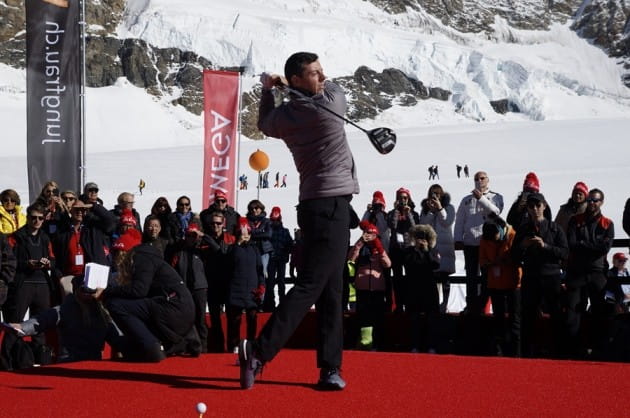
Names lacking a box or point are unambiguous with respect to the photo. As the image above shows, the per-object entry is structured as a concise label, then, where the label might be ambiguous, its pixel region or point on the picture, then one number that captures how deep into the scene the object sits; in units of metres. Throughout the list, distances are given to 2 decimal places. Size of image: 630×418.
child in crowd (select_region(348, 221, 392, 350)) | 9.26
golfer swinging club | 5.04
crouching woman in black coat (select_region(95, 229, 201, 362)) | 6.52
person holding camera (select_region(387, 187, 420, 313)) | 10.20
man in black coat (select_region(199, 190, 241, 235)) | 10.73
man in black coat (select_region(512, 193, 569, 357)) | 8.17
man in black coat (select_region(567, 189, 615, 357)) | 8.28
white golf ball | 4.14
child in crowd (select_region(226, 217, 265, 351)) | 8.97
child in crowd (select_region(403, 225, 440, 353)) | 9.14
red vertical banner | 12.41
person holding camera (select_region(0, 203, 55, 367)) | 8.70
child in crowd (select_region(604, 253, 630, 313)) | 8.71
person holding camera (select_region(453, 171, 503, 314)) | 9.57
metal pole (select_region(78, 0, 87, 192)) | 11.42
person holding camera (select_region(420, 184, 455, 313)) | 10.55
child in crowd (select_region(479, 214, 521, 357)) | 8.29
